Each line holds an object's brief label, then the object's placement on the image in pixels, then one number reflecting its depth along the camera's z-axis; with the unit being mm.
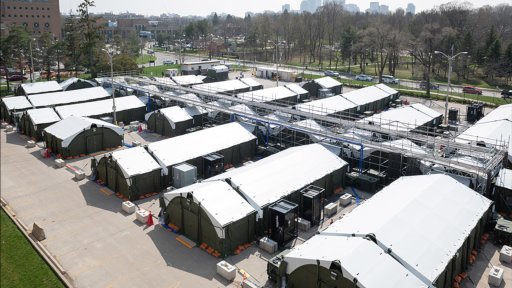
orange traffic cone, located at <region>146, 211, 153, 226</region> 18938
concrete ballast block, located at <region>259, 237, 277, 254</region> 16891
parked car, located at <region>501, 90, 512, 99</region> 51406
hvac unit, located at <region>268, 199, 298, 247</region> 17141
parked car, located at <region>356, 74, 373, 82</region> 65812
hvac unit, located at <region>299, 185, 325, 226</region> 18916
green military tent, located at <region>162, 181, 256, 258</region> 16525
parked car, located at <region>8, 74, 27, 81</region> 60750
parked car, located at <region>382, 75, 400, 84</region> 62269
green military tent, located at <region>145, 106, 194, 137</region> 32406
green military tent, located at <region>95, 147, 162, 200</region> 21375
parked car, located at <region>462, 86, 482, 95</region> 54438
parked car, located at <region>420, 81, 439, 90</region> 57594
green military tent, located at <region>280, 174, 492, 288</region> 12609
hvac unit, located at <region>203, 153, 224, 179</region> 24016
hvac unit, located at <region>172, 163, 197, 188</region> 22312
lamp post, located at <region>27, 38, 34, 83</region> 50191
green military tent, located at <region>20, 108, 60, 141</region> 31156
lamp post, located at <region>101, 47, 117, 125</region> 33075
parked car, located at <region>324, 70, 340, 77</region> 68525
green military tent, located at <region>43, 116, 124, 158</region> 27297
